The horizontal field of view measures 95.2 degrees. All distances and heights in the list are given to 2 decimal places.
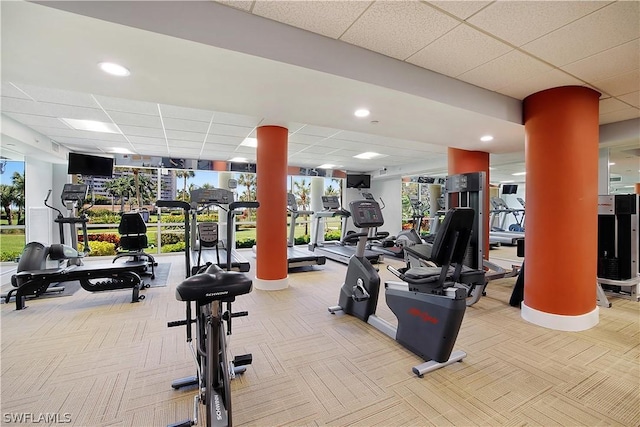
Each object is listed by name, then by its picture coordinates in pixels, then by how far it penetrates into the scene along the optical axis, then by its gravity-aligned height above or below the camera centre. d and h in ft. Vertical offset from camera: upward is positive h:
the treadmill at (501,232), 30.96 -2.19
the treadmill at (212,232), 8.59 -0.80
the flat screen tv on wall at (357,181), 33.63 +3.71
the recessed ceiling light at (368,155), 24.64 +5.06
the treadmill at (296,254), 19.88 -3.08
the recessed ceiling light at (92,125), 15.42 +4.79
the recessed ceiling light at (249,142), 19.25 +4.82
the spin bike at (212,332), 5.07 -2.41
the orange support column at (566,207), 10.30 +0.25
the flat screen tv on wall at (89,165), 19.90 +3.31
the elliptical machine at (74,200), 16.49 +0.67
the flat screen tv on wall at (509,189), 34.24 +2.95
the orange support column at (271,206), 15.38 +0.35
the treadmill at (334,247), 22.90 -3.04
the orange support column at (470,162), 18.48 +3.30
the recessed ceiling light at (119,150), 22.29 +4.86
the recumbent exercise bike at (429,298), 7.64 -2.51
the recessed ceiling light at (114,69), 7.61 +3.84
